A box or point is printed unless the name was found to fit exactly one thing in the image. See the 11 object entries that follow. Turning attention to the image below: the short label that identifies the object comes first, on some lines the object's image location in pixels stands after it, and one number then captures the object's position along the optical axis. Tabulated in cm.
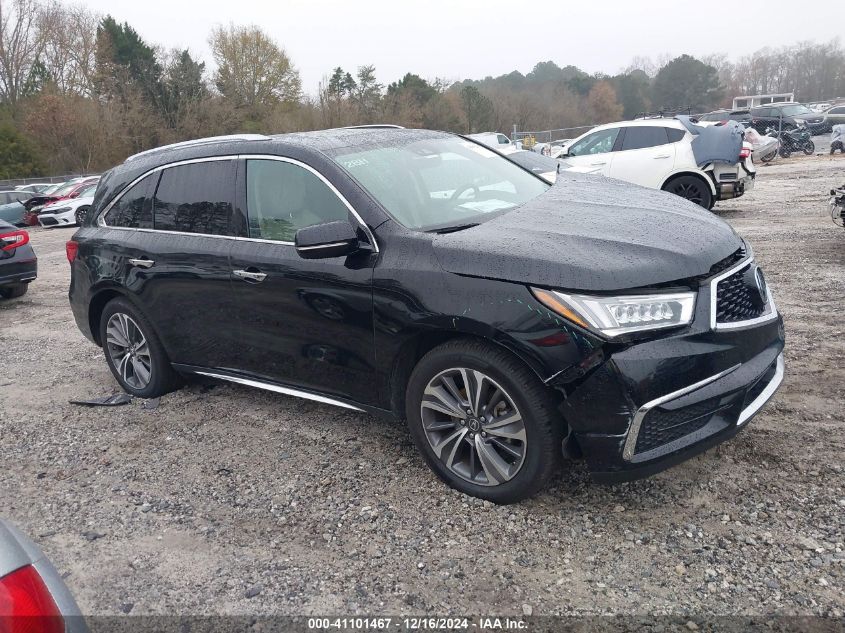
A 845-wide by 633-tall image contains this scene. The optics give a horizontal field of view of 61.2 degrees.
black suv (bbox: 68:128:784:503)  300
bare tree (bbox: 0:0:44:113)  4762
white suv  1138
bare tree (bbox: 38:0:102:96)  4875
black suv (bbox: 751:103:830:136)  2739
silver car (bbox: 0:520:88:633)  169
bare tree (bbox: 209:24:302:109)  5591
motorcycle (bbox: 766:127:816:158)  2562
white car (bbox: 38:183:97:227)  2120
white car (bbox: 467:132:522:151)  2433
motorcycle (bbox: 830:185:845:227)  828
